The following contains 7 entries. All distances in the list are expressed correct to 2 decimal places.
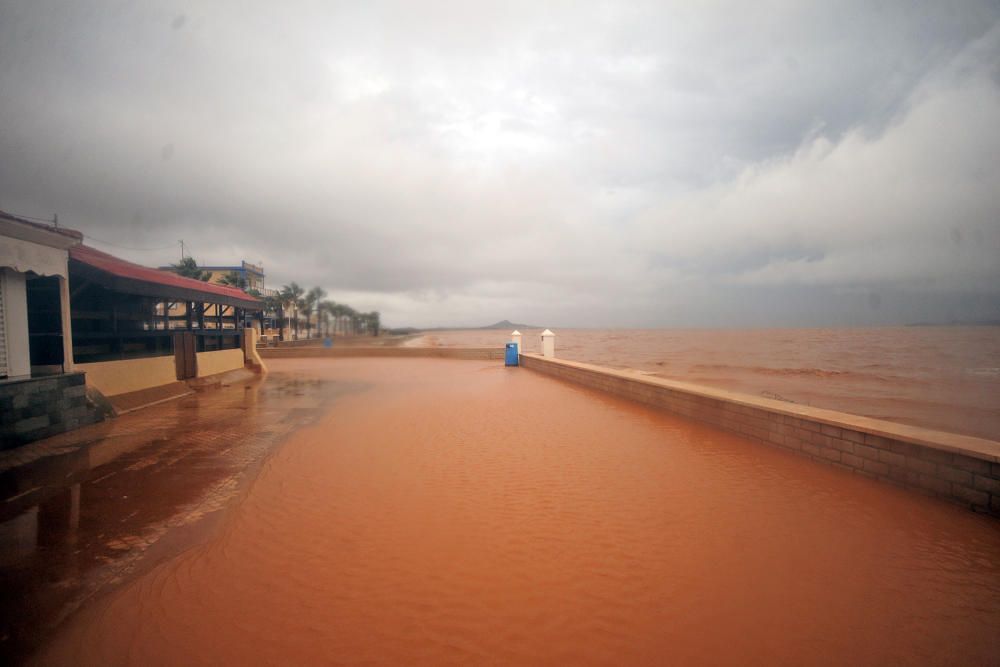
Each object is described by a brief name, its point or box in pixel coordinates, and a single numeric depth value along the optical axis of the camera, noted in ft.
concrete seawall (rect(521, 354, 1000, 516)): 11.95
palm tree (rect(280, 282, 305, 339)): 159.22
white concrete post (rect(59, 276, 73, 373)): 24.36
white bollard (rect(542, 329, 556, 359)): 61.31
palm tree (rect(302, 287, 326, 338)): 171.73
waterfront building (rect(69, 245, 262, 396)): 30.86
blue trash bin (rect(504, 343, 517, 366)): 63.10
